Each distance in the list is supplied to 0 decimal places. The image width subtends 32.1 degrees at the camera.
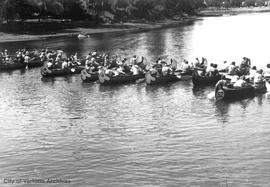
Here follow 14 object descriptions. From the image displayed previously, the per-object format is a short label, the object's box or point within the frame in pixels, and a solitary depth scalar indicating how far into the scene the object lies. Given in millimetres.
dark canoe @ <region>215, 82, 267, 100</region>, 38719
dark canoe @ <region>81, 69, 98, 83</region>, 49594
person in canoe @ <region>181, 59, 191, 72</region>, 49938
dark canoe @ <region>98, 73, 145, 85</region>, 47125
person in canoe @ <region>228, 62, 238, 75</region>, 45753
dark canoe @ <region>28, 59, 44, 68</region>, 63844
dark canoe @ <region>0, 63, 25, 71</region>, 62438
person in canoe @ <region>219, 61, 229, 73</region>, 48109
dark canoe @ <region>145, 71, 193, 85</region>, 46406
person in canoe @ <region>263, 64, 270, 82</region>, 43662
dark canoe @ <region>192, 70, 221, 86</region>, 44562
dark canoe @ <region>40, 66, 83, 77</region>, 54031
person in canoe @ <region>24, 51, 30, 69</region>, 63125
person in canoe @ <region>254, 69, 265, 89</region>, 40750
